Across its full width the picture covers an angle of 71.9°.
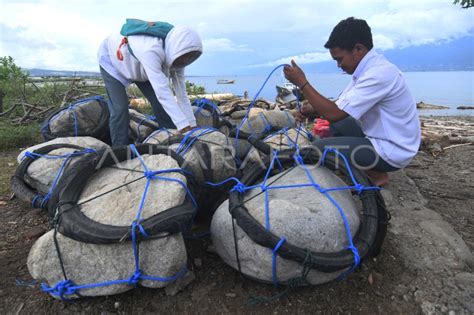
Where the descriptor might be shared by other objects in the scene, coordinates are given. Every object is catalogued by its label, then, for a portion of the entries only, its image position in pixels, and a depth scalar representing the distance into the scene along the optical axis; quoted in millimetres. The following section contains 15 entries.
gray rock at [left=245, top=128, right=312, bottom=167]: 3639
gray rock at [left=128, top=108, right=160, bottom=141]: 4395
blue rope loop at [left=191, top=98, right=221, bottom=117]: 4715
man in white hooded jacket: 3186
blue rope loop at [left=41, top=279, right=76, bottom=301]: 1989
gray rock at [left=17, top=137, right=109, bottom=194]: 3256
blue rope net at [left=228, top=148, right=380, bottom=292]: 2027
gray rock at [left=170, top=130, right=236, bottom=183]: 2863
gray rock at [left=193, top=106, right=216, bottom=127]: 4660
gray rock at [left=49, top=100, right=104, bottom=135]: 4227
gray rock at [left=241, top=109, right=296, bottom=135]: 4438
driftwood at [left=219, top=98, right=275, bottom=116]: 5656
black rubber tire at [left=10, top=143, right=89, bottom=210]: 3195
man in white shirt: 2623
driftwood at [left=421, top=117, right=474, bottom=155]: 5955
